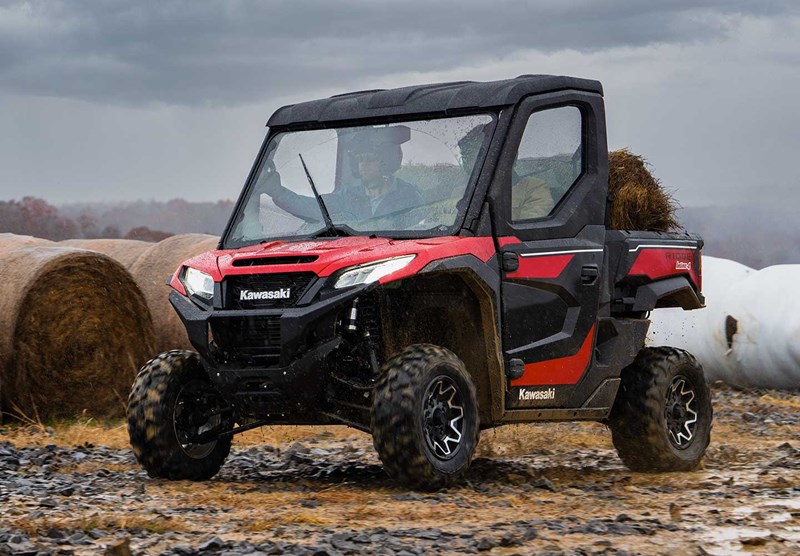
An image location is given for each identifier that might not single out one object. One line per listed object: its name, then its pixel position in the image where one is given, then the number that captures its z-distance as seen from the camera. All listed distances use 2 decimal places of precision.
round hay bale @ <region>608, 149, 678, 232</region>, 12.48
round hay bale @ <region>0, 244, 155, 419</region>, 15.36
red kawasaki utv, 9.64
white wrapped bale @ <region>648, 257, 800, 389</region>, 20.91
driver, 10.52
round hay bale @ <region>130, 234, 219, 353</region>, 17.72
